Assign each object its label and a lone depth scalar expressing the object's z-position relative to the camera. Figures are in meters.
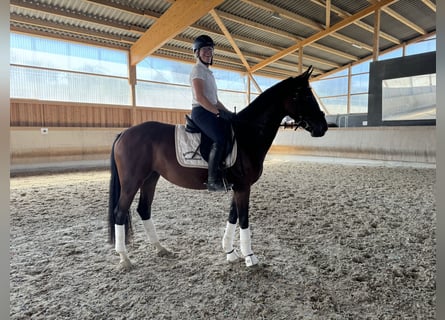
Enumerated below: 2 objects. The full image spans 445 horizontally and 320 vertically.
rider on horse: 1.87
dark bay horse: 1.94
